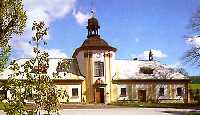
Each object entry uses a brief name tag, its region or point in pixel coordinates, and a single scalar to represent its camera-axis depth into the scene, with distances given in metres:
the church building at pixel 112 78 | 44.84
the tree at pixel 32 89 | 8.40
